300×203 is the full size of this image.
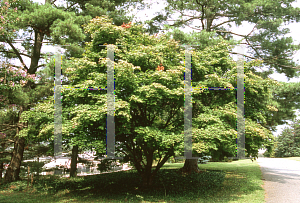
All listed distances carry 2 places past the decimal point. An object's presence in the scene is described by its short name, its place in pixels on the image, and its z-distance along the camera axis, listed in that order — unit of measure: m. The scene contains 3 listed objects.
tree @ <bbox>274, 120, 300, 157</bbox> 35.19
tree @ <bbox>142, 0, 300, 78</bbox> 11.88
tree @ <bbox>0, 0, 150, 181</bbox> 9.66
